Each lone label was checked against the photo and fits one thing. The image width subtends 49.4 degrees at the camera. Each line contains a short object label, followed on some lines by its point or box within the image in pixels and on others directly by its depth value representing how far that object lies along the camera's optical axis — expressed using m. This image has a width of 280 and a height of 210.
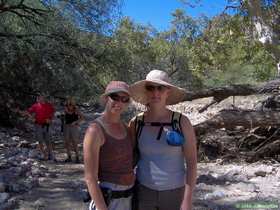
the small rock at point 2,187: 4.50
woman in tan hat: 1.88
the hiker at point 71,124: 6.31
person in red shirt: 6.27
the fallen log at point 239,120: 6.13
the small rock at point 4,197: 4.13
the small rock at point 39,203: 4.07
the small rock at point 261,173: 5.29
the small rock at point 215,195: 4.29
